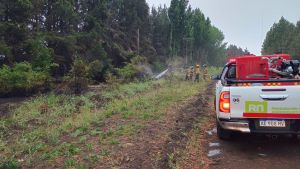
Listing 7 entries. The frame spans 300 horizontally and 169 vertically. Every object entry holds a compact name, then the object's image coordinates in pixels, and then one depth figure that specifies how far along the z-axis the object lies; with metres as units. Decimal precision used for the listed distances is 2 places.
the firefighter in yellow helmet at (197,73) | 18.39
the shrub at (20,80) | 12.82
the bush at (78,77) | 13.00
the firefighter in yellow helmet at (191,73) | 19.12
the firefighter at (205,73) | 19.91
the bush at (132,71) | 18.32
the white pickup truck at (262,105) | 4.17
